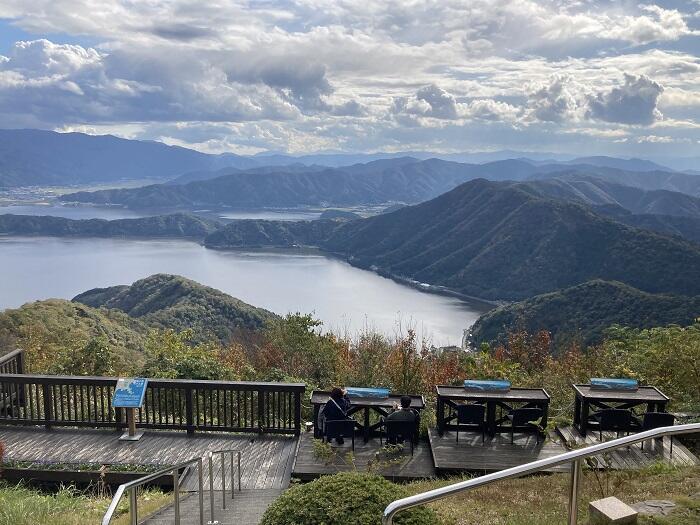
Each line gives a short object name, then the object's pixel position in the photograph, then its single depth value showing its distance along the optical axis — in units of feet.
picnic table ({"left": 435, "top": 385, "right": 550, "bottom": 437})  28.96
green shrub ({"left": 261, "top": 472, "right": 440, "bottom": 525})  11.66
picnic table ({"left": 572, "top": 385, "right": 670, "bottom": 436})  28.84
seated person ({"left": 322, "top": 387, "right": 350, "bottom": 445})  28.32
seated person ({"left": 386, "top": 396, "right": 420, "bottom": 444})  27.73
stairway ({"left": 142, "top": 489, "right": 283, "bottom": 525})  19.38
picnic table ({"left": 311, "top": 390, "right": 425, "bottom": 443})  29.12
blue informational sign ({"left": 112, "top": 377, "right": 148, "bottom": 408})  29.66
